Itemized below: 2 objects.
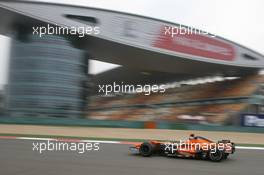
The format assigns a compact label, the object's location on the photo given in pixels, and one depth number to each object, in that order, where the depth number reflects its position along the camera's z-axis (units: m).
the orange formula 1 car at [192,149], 10.25
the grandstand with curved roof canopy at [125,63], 38.75
